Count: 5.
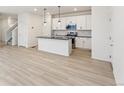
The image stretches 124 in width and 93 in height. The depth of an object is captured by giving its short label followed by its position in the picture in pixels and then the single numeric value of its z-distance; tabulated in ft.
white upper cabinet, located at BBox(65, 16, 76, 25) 20.50
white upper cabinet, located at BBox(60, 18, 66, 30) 21.86
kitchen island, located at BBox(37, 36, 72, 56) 14.51
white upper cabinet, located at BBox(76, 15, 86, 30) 19.33
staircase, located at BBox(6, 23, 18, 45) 24.45
